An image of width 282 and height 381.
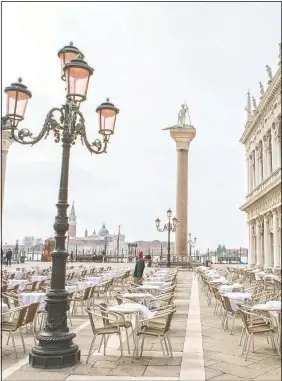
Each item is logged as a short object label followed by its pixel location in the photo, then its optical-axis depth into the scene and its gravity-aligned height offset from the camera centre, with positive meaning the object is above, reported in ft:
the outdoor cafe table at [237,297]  29.12 -3.40
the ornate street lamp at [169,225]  93.30 +5.00
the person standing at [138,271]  43.64 -2.46
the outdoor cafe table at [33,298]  29.14 -3.57
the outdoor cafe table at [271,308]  22.24 -3.13
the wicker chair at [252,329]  21.80 -4.15
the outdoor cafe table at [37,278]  50.93 -3.89
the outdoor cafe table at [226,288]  38.25 -3.56
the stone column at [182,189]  132.05 +17.92
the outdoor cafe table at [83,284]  43.75 -3.89
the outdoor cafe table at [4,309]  23.85 -3.60
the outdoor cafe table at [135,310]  22.49 -3.31
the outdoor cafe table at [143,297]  29.86 -3.49
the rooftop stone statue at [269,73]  100.27 +40.85
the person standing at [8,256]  110.87 -2.93
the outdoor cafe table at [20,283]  43.63 -3.90
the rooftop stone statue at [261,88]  112.94 +41.90
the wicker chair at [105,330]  20.74 -4.16
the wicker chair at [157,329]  20.92 -4.14
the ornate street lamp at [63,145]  19.66 +5.24
